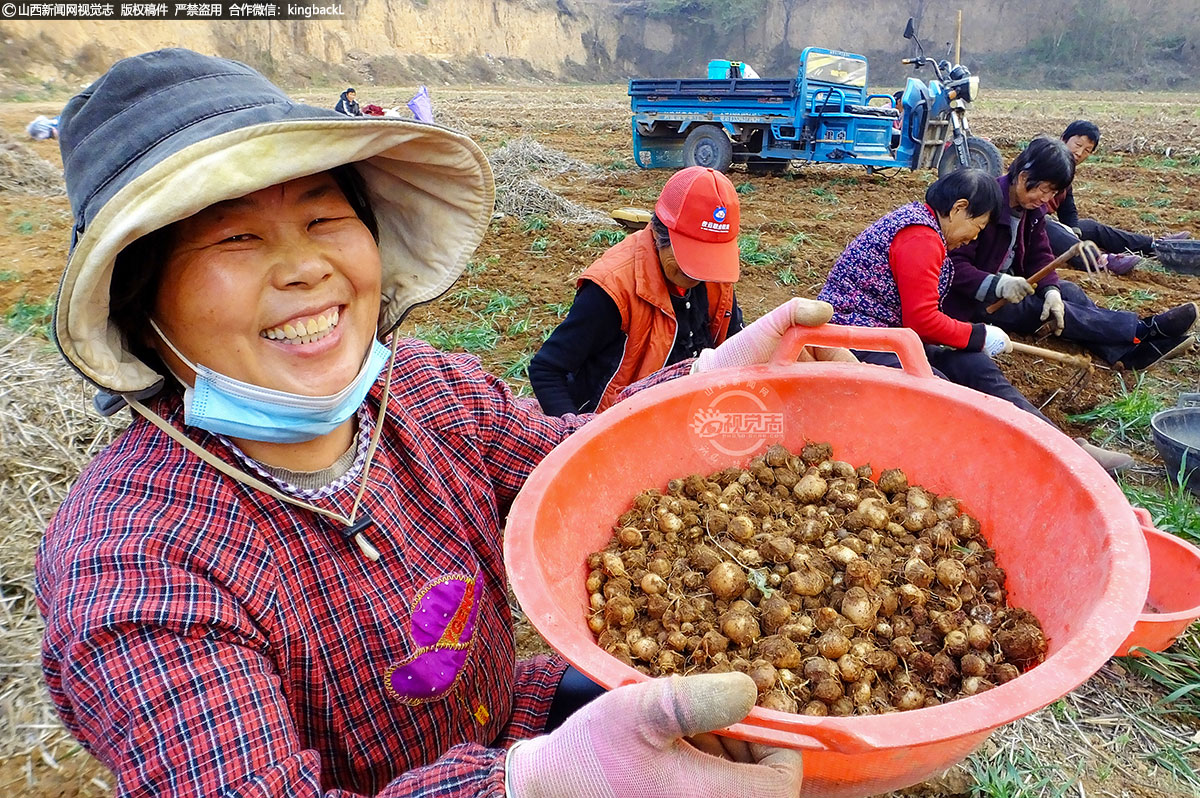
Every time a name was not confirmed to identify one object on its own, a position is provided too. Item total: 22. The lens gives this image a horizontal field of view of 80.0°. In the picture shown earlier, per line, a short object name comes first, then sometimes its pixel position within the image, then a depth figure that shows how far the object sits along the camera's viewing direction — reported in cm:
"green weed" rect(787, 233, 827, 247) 698
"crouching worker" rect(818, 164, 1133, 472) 334
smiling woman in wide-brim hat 87
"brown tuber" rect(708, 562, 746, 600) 132
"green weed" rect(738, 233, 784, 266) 637
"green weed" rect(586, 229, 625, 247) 677
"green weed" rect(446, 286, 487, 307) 545
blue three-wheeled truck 878
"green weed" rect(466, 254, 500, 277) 605
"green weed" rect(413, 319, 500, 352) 462
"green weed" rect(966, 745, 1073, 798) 179
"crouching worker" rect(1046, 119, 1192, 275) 558
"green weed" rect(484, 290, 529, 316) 522
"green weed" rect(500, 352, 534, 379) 414
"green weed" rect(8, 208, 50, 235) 699
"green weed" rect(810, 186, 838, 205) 916
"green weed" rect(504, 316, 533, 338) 485
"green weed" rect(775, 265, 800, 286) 596
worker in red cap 249
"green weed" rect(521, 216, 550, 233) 723
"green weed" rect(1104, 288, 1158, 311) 529
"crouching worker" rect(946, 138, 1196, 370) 397
